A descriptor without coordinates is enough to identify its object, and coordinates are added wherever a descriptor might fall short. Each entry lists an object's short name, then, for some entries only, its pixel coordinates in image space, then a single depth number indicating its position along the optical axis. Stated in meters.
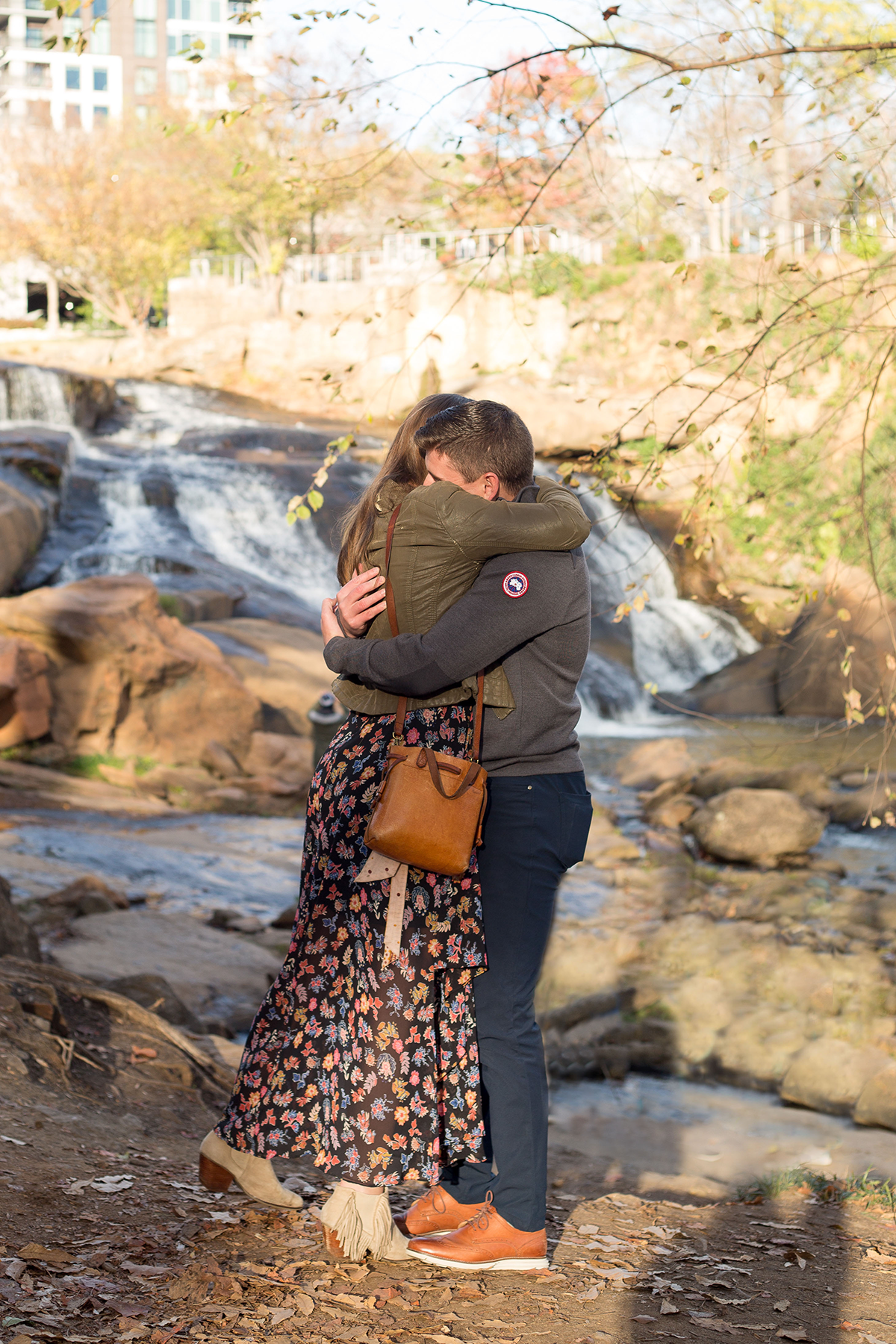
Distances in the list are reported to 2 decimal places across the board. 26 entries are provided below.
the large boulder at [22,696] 9.70
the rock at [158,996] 4.61
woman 2.43
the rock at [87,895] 5.91
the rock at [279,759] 10.74
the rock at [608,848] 9.49
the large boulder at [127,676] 10.34
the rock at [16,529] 13.69
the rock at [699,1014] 6.29
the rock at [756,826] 9.46
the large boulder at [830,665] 13.85
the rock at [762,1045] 6.02
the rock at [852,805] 10.48
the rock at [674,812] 10.56
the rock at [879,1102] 5.18
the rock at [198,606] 13.57
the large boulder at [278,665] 11.86
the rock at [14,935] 4.27
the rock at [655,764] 11.87
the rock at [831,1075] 5.58
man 2.42
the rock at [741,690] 15.70
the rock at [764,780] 11.15
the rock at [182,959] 5.18
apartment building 51.59
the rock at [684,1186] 4.15
